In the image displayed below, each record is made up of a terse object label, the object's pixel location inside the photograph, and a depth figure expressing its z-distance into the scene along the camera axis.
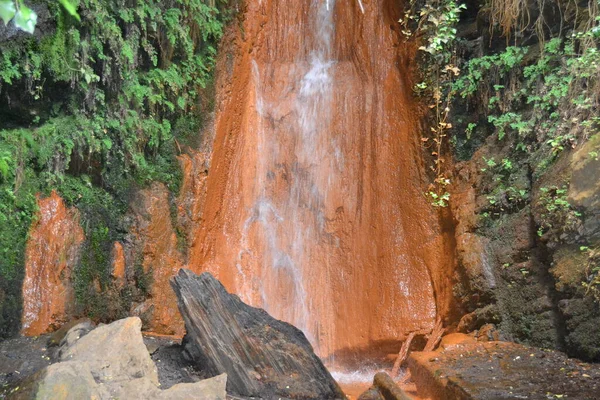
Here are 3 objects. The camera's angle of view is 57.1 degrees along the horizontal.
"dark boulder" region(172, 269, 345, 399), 5.24
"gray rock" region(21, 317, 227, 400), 4.00
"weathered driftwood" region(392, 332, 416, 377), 7.61
